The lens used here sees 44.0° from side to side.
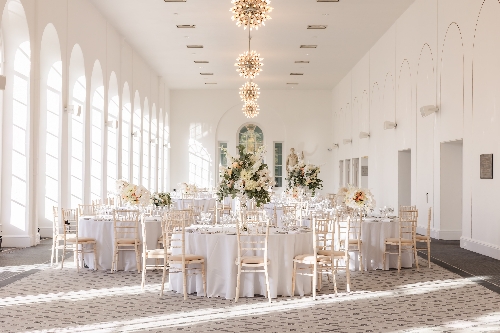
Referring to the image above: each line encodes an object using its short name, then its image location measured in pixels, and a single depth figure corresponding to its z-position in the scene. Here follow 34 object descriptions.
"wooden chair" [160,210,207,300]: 7.50
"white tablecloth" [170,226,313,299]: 7.54
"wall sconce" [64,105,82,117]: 14.04
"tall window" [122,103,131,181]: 21.48
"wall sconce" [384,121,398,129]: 17.70
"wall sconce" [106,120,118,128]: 17.83
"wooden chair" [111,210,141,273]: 9.52
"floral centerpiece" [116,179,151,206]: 10.93
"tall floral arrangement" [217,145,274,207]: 8.08
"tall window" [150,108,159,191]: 26.66
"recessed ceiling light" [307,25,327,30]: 17.59
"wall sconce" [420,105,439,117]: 13.88
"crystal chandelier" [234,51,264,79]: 13.97
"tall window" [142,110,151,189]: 25.17
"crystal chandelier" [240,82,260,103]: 16.88
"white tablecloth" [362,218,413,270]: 10.02
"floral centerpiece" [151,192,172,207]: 11.02
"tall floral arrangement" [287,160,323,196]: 16.31
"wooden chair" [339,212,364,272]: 9.75
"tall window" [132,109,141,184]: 22.78
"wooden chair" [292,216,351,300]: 7.55
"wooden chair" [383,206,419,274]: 9.91
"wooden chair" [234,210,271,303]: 7.33
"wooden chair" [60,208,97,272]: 9.59
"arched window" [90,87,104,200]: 17.75
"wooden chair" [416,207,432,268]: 10.11
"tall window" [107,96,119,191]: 19.58
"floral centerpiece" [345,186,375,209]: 10.40
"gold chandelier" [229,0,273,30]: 9.84
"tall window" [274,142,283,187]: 31.09
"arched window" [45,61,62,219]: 14.94
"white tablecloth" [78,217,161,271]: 9.77
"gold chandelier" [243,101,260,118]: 19.62
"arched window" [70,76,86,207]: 16.31
